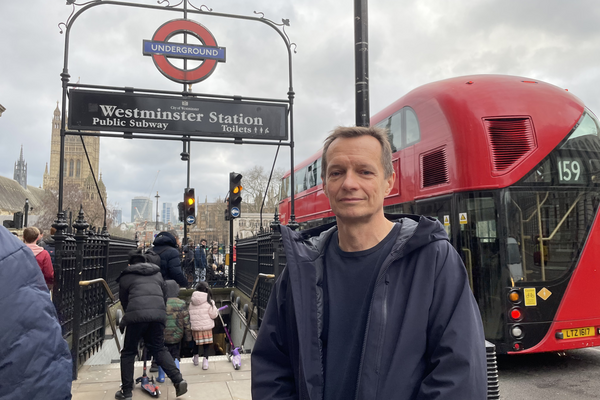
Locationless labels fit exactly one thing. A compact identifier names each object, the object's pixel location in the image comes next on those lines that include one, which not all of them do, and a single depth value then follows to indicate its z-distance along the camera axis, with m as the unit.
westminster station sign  6.00
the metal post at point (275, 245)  6.94
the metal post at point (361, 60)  4.54
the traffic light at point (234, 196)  11.79
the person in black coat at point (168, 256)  6.64
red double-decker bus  5.59
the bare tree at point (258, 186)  52.03
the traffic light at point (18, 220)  16.41
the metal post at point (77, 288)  5.45
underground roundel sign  6.54
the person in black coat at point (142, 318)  4.80
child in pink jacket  6.47
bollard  2.80
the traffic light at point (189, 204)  15.04
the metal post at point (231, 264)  12.78
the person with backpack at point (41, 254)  5.63
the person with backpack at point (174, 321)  5.82
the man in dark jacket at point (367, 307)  1.39
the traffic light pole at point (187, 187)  14.29
